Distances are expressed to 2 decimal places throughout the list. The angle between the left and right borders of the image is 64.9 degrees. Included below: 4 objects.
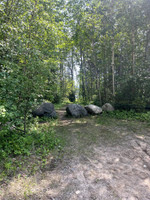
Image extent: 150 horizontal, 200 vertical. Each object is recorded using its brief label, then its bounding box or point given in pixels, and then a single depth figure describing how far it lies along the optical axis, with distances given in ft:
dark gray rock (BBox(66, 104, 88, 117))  25.71
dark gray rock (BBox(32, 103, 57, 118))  22.52
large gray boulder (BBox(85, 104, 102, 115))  27.49
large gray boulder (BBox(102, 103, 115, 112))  28.94
